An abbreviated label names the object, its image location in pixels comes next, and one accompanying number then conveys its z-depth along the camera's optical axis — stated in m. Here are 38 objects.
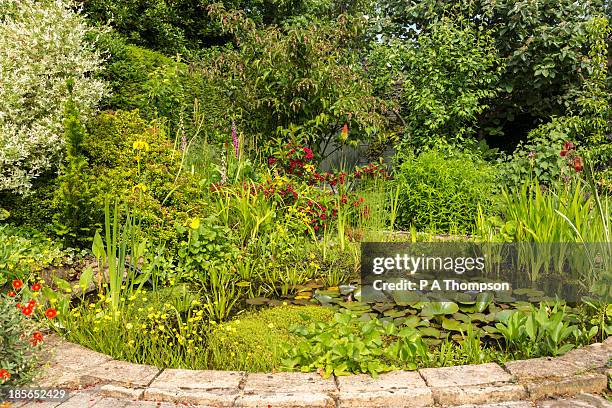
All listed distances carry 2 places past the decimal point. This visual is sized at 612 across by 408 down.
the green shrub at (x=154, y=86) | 6.71
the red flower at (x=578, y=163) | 3.92
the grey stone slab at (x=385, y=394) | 2.55
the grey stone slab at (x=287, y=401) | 2.53
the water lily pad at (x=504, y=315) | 3.23
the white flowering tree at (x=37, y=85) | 4.90
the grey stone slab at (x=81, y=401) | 2.54
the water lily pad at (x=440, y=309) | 3.40
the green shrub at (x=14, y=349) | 2.66
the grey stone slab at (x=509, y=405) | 2.56
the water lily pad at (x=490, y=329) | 3.29
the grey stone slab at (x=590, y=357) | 2.81
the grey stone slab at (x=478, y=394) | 2.57
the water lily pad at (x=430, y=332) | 3.29
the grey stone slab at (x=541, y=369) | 2.70
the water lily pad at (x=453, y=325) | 3.32
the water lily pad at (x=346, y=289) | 4.04
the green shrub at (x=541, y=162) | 7.00
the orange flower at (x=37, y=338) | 2.75
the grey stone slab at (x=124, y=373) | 2.69
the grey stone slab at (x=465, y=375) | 2.65
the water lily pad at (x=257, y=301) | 4.04
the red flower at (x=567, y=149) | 3.85
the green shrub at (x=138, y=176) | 4.48
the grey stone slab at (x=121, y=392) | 2.61
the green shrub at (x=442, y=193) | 5.75
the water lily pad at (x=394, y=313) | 3.56
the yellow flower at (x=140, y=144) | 4.14
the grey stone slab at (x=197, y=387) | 2.56
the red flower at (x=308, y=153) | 5.91
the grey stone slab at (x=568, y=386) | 2.64
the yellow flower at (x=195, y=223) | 4.05
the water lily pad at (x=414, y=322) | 3.33
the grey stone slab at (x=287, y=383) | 2.60
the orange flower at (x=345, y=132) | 6.16
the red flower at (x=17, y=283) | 2.99
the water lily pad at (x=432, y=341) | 3.28
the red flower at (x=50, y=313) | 2.87
